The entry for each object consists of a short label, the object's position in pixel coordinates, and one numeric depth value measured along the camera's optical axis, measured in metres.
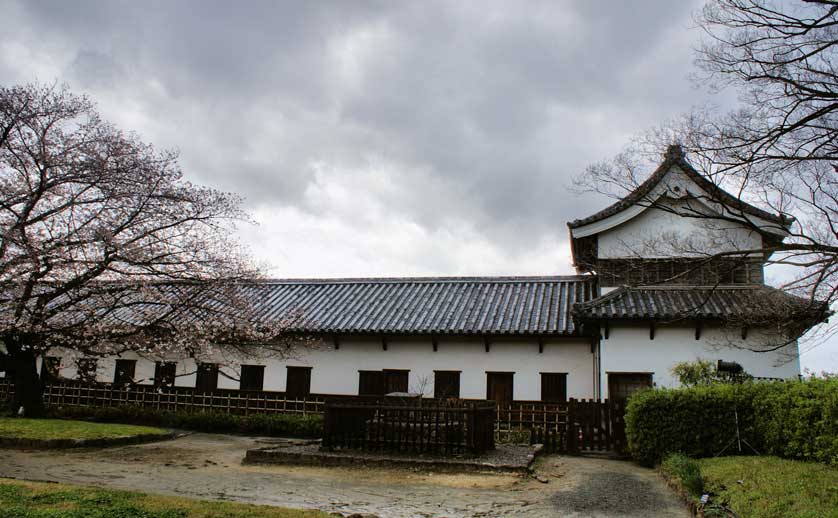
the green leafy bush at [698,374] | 15.05
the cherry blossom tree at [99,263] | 15.02
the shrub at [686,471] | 8.42
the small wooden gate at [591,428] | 14.20
